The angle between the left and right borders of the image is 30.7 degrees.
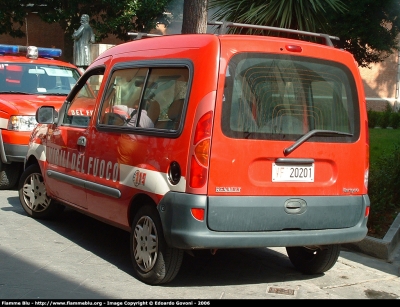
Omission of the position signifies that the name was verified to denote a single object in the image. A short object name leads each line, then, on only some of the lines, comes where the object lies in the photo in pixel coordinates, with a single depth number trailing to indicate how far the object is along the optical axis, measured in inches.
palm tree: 532.7
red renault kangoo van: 205.6
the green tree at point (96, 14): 1005.2
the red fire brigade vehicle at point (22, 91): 375.6
